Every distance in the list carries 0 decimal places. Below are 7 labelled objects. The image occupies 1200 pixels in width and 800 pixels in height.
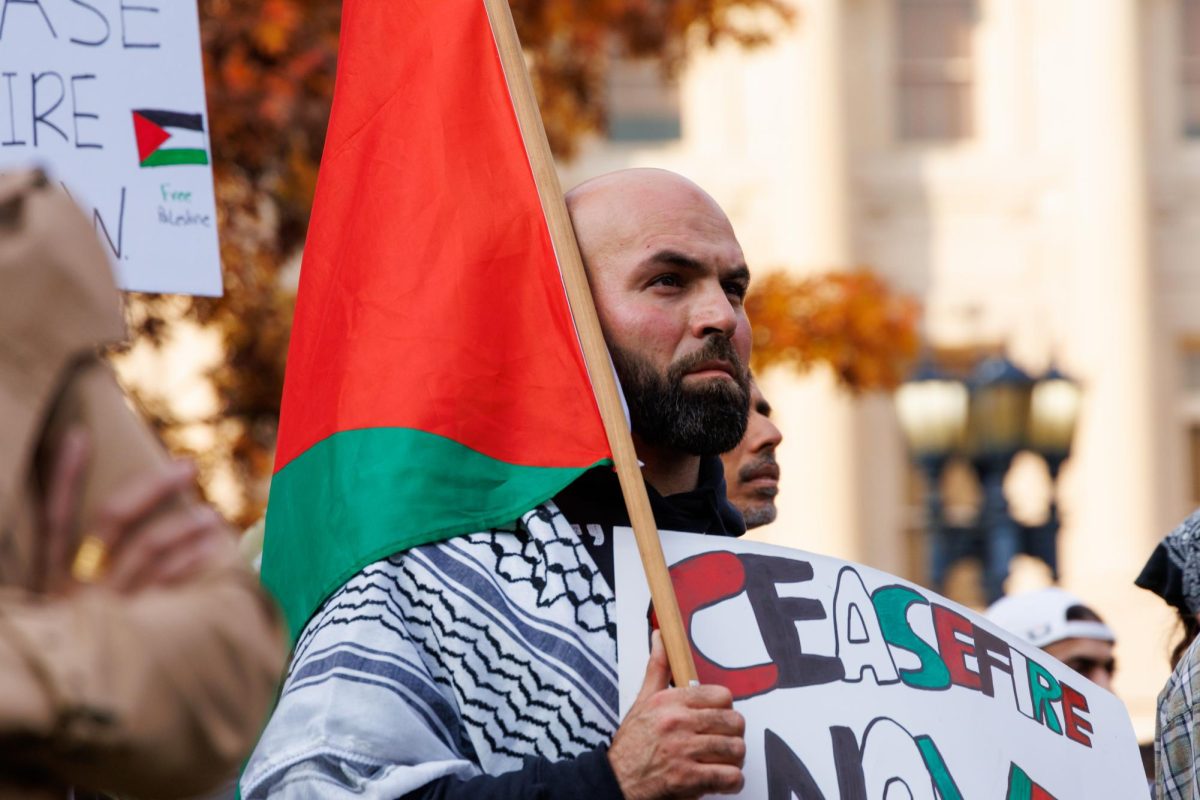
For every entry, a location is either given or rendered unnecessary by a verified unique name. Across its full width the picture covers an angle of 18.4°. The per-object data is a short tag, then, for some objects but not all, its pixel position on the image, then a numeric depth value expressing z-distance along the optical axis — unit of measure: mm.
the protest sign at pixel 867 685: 4424
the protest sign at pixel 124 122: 6087
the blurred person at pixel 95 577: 2581
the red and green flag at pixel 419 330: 4703
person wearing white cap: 9009
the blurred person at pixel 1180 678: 5242
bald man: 4150
